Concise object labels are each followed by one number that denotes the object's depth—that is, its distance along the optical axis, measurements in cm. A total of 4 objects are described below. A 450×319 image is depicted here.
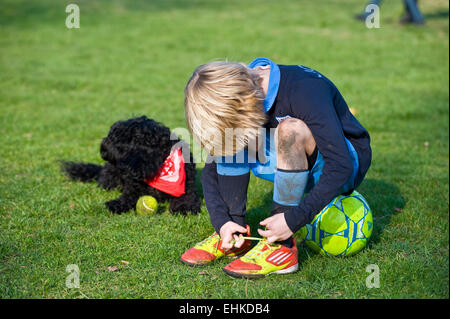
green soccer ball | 302
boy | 257
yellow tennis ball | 376
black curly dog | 385
